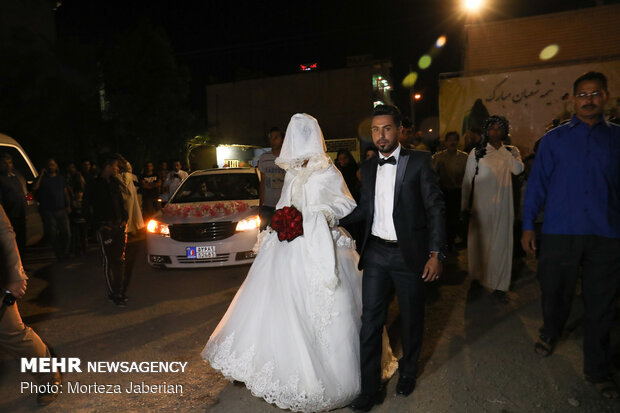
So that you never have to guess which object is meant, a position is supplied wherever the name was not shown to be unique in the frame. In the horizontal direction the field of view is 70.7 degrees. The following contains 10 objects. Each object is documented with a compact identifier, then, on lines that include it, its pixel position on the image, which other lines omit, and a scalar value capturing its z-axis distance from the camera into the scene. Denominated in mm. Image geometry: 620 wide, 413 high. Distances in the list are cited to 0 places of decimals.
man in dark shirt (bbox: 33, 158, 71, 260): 8758
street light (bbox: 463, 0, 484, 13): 13611
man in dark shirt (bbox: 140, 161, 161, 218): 12711
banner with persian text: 9703
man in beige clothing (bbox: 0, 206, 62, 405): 3093
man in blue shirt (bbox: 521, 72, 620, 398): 3221
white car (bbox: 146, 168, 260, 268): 6578
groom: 3039
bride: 3021
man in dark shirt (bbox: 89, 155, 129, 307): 5645
